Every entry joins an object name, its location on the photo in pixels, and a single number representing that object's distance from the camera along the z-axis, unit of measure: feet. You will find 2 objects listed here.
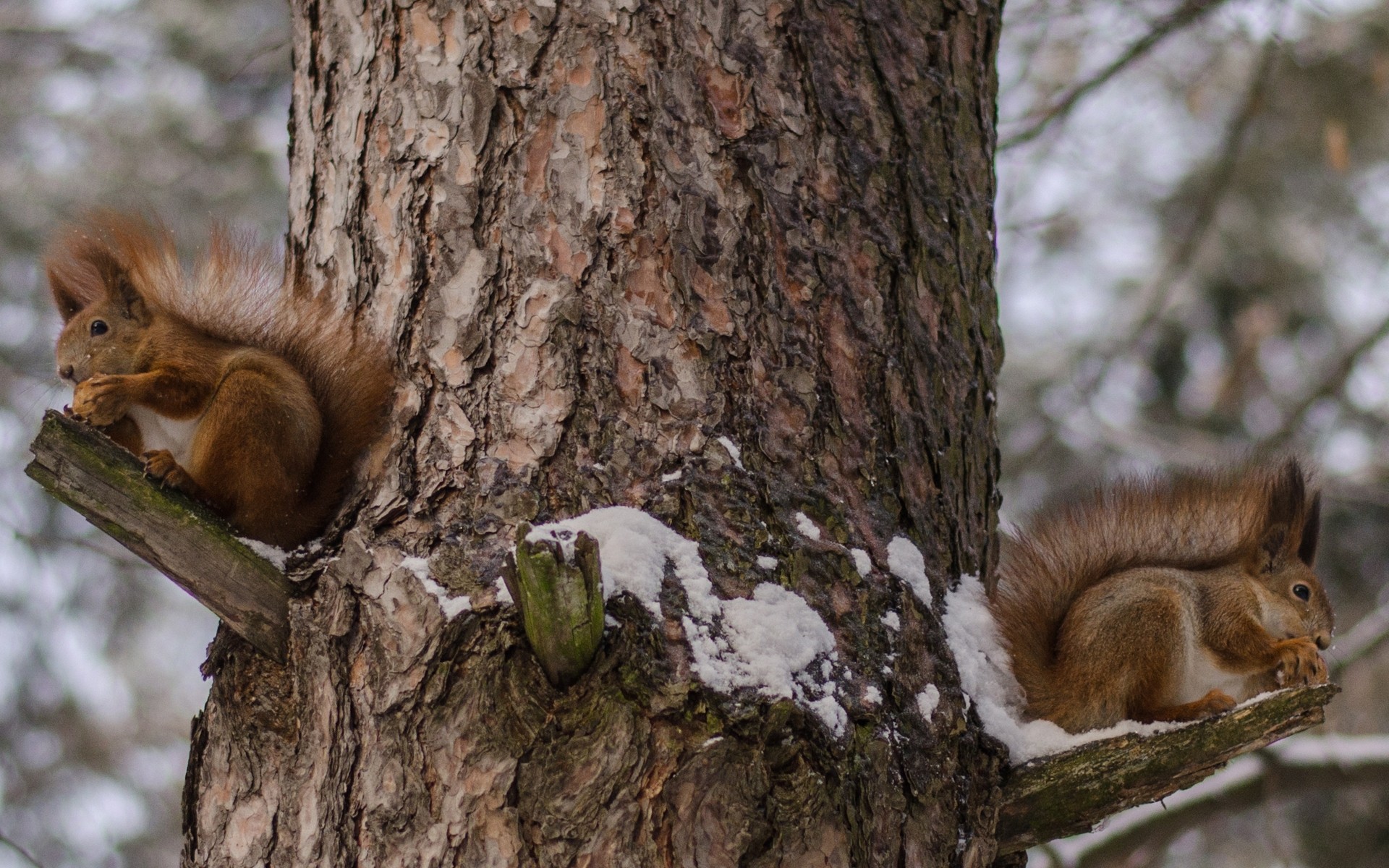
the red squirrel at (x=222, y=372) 32.54
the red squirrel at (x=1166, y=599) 33.17
